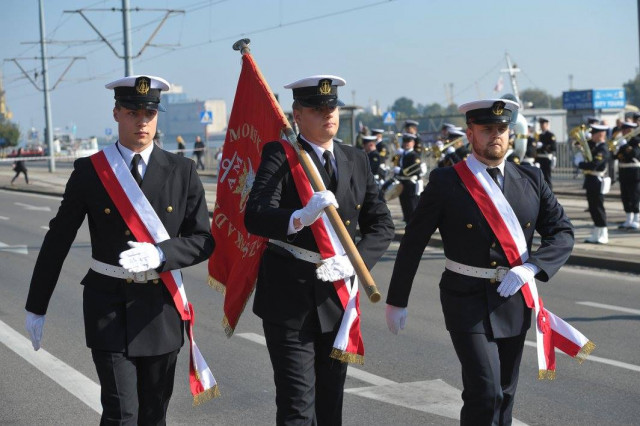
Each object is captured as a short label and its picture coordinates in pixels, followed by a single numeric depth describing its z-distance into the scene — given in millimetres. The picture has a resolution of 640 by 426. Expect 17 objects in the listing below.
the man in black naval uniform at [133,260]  4883
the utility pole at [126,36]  32281
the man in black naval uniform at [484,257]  5105
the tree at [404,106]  147875
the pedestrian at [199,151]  48031
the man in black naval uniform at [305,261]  4988
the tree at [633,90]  108125
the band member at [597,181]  15961
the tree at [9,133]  106125
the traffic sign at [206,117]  40719
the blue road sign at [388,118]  43938
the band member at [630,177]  17188
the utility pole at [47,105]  48781
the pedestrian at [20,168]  42394
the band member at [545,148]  23703
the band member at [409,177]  19156
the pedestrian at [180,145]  48688
